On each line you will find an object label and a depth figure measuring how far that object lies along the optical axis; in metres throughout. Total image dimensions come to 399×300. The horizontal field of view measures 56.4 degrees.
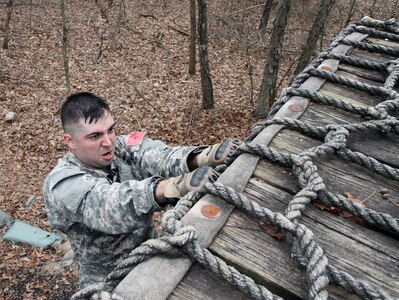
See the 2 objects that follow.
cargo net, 1.39
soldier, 2.06
